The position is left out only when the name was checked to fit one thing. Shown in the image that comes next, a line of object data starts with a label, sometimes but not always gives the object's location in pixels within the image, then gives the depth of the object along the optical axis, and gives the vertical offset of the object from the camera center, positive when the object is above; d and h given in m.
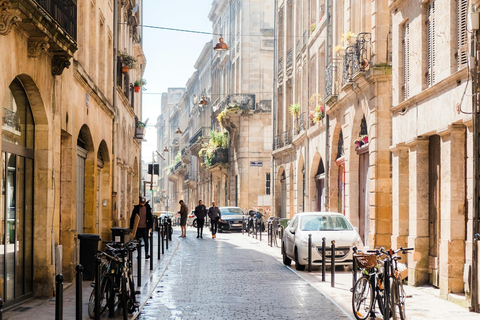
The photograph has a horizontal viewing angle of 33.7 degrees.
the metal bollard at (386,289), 10.38 -1.30
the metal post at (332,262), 15.45 -1.39
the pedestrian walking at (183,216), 36.50 -1.18
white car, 19.00 -1.11
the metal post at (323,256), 16.33 -1.34
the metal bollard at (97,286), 9.88 -1.19
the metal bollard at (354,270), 12.14 -1.22
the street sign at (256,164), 46.15 +1.58
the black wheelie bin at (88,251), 16.30 -1.24
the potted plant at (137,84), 35.87 +4.88
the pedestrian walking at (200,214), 35.41 -1.03
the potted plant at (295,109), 35.81 +3.73
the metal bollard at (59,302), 7.18 -1.01
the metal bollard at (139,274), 15.08 -1.59
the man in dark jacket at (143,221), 22.50 -0.86
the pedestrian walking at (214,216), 36.15 -1.15
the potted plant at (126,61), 29.62 +4.94
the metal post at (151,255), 18.98 -1.56
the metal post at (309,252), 18.14 -1.43
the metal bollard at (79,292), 8.15 -1.07
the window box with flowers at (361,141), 23.39 +1.52
